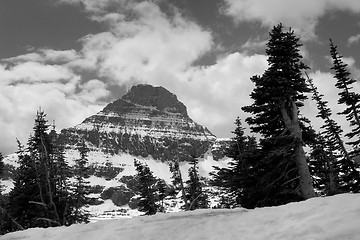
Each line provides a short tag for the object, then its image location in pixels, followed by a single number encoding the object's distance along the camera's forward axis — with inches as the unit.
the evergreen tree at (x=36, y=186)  1116.5
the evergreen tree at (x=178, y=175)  1389.5
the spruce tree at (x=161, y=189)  1886.1
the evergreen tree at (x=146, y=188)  1675.6
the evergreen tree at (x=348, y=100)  1090.7
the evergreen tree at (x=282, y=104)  612.7
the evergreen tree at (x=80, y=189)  1246.5
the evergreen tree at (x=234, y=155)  1124.5
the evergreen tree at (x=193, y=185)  1715.6
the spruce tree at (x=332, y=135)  1178.6
